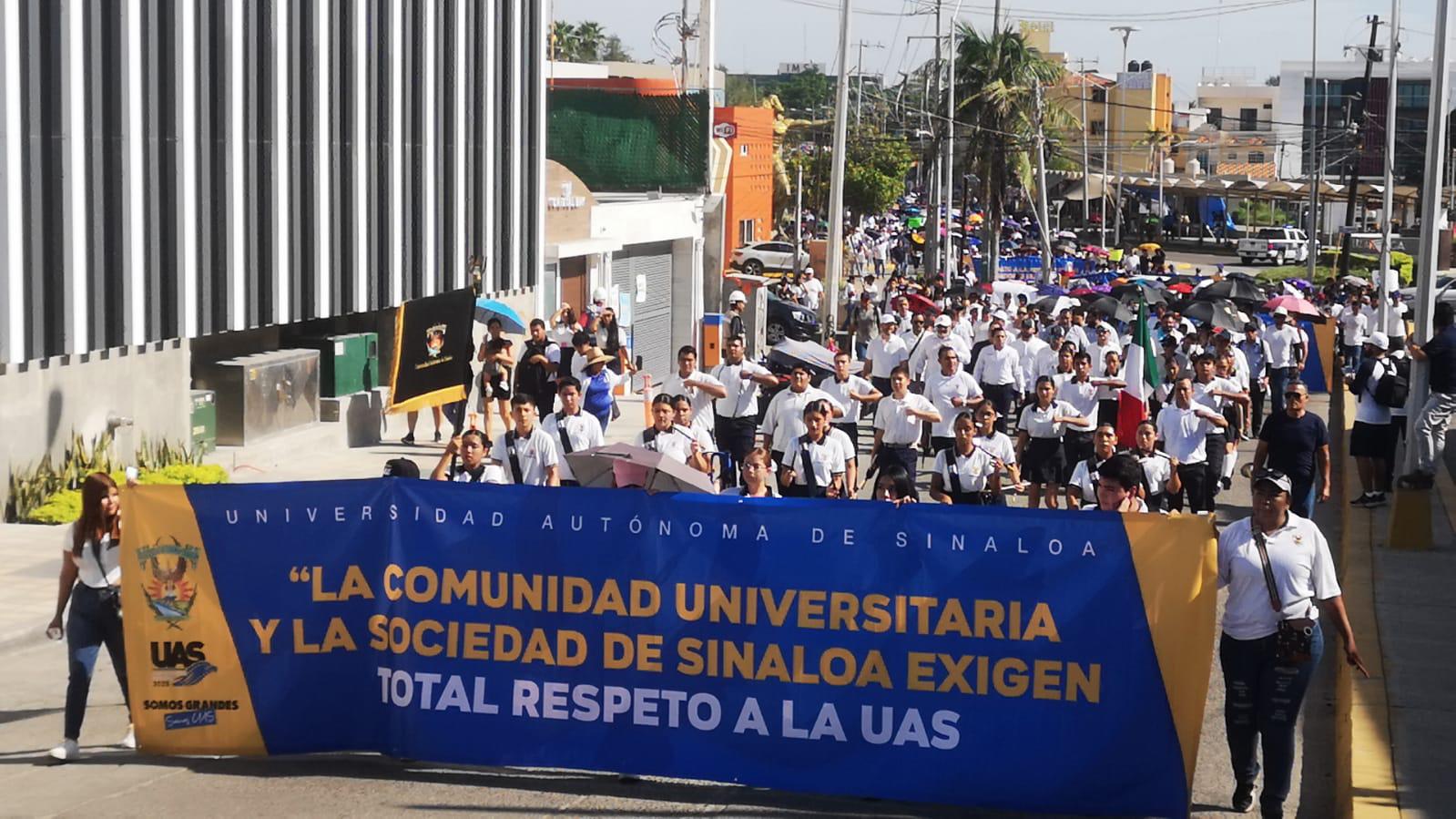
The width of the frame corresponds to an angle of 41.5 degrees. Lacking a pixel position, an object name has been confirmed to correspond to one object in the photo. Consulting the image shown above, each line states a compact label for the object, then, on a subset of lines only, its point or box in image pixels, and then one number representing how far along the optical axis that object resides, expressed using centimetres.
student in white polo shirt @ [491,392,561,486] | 1277
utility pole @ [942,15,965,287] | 5509
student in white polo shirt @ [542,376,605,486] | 1372
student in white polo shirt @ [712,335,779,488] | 1686
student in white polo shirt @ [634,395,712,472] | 1348
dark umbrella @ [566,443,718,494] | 1194
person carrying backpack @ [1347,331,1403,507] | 1816
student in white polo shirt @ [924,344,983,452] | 1723
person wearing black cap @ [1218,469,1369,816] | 834
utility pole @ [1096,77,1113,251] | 8625
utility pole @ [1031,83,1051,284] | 5256
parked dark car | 4219
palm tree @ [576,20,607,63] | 14038
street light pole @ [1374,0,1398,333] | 3244
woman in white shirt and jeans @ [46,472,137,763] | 927
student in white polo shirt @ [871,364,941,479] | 1538
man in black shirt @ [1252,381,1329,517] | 1448
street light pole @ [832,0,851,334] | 3755
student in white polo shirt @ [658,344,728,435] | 1644
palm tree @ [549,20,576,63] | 12674
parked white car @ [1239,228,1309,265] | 8225
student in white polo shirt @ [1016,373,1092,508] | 1598
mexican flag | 1866
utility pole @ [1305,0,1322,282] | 6281
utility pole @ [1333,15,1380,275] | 5909
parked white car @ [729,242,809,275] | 6562
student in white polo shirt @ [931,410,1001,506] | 1330
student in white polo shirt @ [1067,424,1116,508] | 1281
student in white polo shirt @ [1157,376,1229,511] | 1542
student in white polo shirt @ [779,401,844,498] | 1348
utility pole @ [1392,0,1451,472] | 2016
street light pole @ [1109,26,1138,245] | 8724
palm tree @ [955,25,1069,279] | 5697
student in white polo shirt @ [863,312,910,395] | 2259
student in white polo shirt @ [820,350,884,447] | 1684
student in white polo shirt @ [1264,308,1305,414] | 2472
